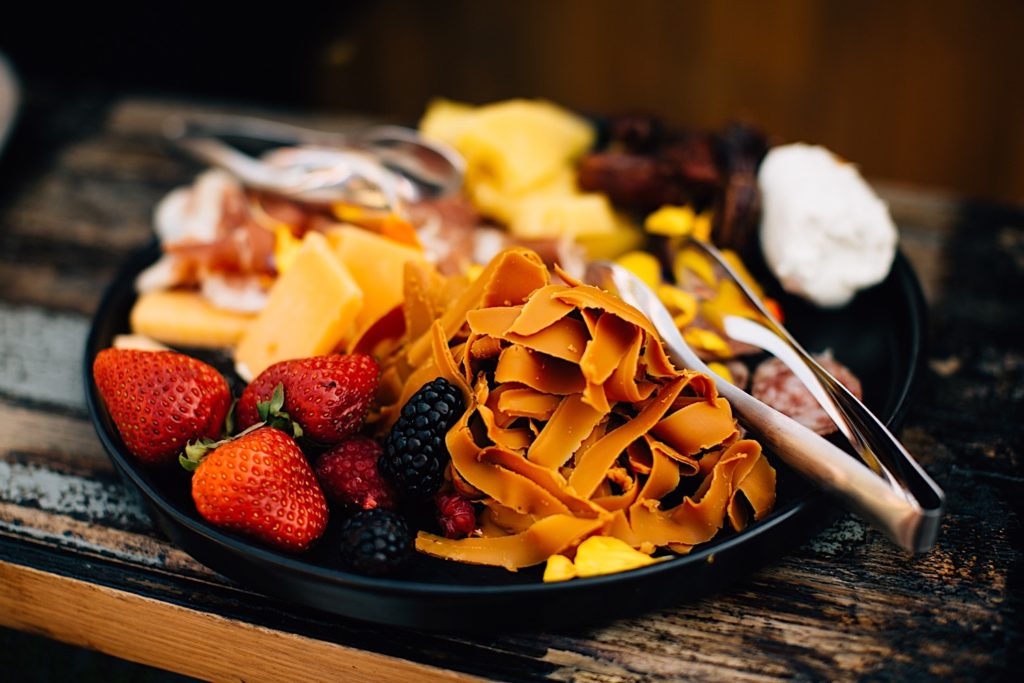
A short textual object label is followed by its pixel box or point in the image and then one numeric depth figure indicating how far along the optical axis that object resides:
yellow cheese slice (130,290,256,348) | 0.59
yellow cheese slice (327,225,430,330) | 0.57
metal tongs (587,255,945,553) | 0.47
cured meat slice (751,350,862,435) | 0.54
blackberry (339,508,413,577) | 0.49
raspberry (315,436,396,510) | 0.51
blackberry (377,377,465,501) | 0.50
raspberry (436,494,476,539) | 0.50
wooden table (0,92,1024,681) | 0.50
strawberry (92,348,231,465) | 0.52
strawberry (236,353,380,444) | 0.52
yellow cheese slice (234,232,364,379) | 0.55
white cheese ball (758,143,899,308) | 0.59
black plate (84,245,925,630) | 0.48
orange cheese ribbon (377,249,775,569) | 0.50
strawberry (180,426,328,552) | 0.49
